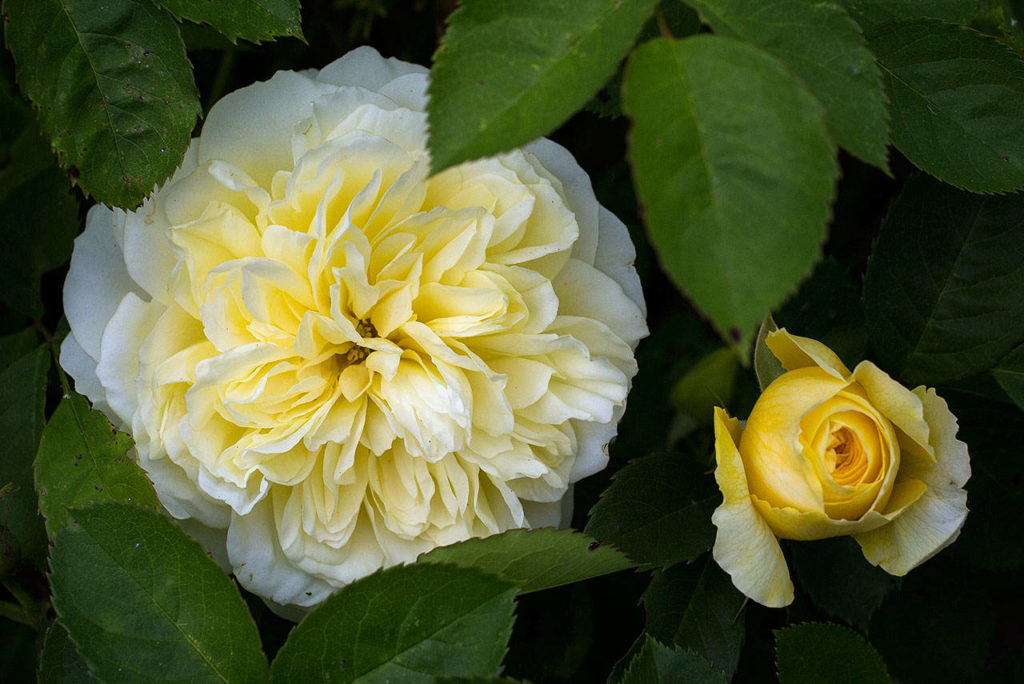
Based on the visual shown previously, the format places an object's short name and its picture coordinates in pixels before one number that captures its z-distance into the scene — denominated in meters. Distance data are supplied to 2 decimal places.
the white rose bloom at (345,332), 0.40
